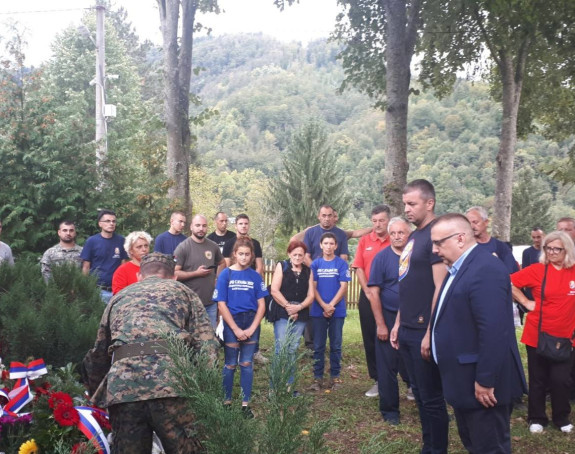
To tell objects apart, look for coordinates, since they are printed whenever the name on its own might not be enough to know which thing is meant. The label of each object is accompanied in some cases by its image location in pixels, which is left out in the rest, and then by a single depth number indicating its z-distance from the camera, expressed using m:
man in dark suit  3.79
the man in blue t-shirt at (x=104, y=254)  7.75
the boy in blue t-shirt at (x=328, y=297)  7.64
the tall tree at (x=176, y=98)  11.74
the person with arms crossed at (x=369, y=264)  7.66
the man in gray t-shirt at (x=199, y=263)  7.97
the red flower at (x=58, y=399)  3.99
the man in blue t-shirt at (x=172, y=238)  8.38
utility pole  17.14
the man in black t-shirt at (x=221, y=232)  9.09
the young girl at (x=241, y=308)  6.52
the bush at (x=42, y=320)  4.93
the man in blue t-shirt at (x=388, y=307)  6.48
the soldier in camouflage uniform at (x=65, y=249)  7.80
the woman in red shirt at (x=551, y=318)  6.14
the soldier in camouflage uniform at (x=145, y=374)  3.66
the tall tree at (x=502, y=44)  13.27
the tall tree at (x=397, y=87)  10.29
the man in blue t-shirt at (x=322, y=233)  8.33
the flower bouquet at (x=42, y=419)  3.86
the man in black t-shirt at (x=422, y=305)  4.93
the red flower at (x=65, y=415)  3.89
